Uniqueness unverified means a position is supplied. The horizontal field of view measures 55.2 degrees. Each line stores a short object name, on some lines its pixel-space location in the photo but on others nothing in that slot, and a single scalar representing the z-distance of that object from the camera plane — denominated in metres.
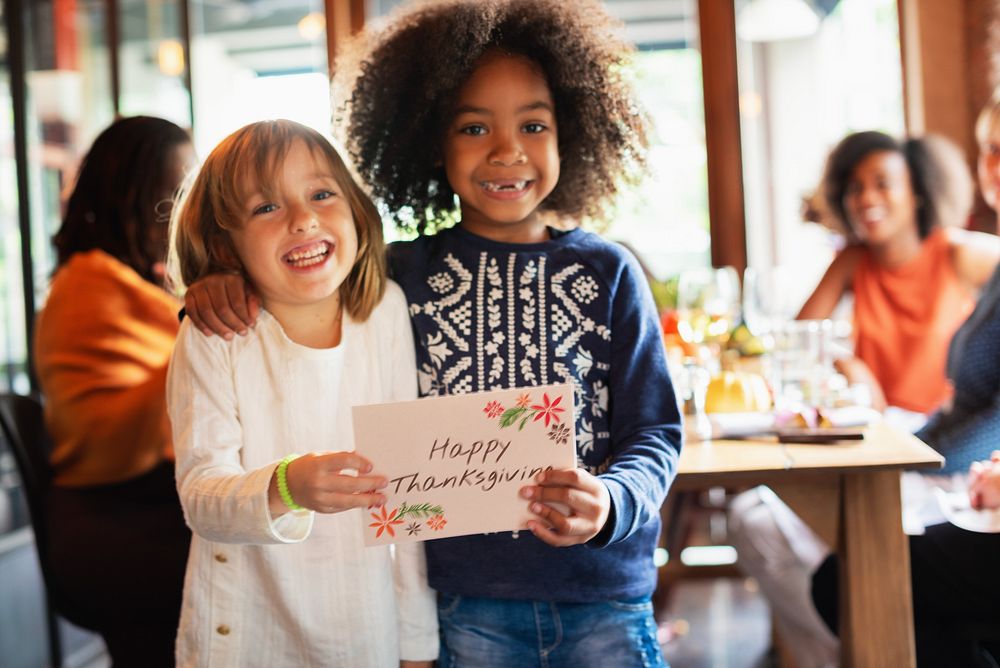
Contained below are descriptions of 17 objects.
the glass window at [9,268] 3.02
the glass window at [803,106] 4.07
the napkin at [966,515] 1.55
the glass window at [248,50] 4.00
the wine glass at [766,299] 3.01
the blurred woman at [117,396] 1.86
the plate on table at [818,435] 1.69
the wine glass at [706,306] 2.41
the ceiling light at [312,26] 4.36
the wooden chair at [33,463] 1.98
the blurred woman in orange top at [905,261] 2.86
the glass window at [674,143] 4.21
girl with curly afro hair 1.33
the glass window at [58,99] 3.13
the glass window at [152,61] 3.63
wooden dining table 1.62
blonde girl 1.26
